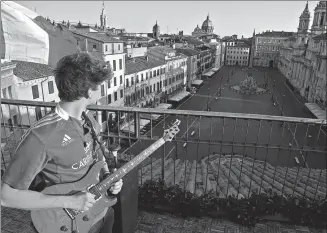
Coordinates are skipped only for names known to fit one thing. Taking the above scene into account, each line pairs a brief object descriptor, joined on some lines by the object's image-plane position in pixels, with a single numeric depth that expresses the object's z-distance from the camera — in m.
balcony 4.67
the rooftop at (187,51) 57.88
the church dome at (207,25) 139.75
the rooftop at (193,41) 82.38
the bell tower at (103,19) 84.12
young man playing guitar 2.11
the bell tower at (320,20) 61.83
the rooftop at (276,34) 110.12
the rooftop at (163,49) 46.20
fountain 59.96
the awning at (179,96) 45.81
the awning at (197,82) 62.53
